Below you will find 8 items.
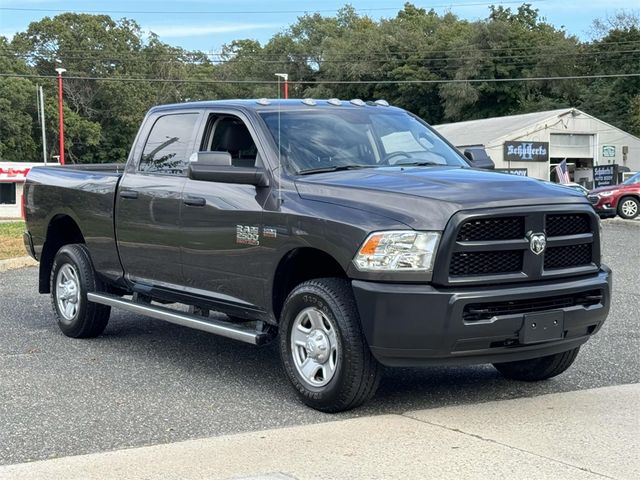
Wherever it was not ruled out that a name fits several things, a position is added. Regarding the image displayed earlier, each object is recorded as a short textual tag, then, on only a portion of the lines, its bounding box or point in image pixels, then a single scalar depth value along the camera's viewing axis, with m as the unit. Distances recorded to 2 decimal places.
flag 37.22
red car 26.00
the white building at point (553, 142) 47.19
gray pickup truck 5.18
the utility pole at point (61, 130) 49.36
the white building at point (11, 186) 50.84
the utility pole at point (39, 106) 61.44
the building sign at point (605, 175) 34.16
